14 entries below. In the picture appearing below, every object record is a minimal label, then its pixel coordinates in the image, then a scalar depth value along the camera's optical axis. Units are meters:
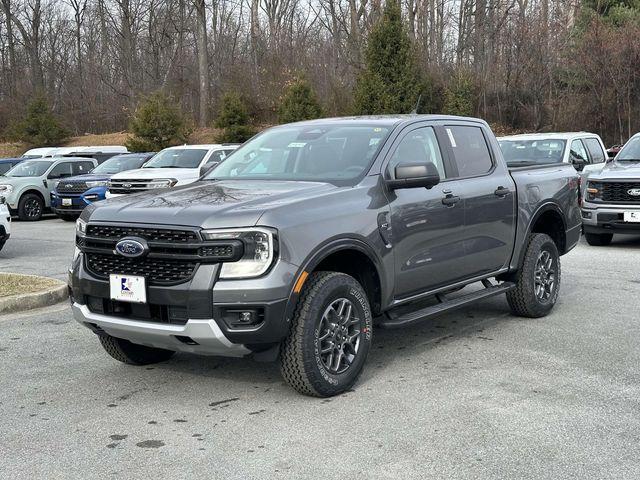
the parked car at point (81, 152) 27.02
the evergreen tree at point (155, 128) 35.00
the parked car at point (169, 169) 17.06
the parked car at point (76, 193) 19.36
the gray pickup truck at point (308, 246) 4.82
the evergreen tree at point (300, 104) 33.31
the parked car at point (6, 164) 26.12
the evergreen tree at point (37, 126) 42.16
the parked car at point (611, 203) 12.23
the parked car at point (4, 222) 12.17
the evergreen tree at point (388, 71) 29.55
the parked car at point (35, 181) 20.53
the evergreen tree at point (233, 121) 35.84
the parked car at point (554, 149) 14.26
